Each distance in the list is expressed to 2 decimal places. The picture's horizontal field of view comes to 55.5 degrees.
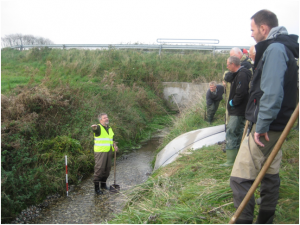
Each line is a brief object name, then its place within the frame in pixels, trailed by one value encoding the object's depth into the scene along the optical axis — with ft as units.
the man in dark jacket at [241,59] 17.58
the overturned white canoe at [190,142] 24.47
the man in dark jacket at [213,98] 30.83
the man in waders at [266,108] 8.83
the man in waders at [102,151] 23.85
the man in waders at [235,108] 16.71
